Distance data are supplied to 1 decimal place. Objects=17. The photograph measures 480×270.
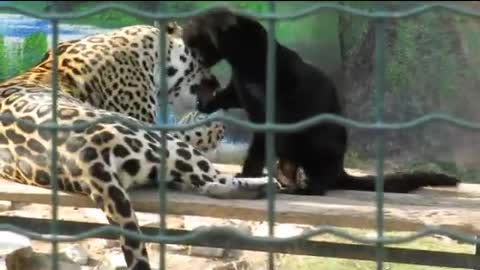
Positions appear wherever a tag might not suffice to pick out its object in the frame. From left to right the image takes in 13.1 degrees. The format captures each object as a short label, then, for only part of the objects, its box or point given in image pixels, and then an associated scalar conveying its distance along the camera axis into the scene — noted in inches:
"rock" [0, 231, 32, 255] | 366.3
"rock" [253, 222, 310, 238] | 401.3
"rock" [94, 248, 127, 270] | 376.9
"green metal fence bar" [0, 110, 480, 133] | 155.1
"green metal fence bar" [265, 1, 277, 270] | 157.2
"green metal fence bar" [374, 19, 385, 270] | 154.4
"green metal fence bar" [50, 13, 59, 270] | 168.6
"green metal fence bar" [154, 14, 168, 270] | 164.3
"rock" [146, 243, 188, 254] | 387.3
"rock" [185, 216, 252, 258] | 394.8
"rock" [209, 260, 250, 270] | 380.4
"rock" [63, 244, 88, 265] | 381.9
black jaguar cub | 304.0
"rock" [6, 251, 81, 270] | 351.9
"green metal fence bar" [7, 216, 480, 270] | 278.7
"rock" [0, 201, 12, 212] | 431.7
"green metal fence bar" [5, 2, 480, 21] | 150.8
